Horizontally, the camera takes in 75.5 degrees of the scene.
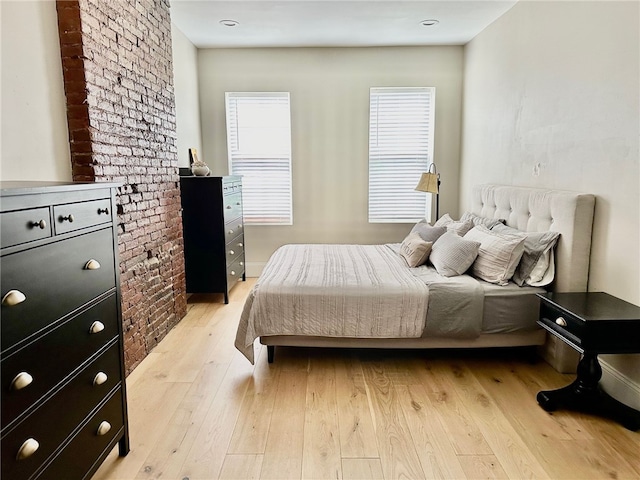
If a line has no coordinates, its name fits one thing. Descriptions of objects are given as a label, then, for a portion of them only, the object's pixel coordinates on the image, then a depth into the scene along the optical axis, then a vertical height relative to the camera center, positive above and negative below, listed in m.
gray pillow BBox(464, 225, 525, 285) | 2.70 -0.57
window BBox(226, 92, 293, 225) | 4.91 +0.25
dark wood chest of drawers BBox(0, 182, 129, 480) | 1.19 -0.52
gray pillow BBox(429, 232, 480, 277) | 2.87 -0.59
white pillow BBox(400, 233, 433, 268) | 3.22 -0.63
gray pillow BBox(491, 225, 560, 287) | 2.66 -0.59
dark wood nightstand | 1.98 -0.81
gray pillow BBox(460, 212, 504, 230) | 3.39 -0.42
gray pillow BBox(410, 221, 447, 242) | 3.56 -0.53
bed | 2.58 -0.85
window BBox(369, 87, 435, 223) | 4.88 +0.26
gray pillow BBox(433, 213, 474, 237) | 3.55 -0.48
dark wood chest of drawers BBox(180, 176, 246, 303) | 3.84 -0.56
